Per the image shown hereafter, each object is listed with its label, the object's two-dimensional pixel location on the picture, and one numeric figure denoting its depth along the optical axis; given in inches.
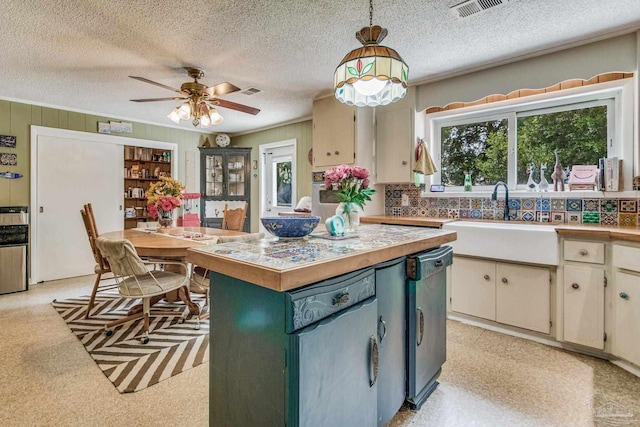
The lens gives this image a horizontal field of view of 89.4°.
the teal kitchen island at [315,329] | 38.9
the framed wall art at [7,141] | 155.5
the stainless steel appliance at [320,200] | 145.9
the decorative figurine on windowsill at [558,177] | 111.6
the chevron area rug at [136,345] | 81.3
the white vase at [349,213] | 73.6
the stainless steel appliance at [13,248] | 146.9
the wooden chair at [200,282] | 106.9
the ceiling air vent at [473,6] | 79.3
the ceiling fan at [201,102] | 111.8
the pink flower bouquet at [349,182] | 71.6
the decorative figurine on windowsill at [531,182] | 118.0
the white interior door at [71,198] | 168.1
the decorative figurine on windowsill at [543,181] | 115.6
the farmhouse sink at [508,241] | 92.0
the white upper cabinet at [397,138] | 136.6
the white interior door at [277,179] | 205.0
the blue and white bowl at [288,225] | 62.3
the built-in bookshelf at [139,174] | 217.5
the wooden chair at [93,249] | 114.7
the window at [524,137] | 106.7
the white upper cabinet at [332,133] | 141.5
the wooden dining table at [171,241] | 95.6
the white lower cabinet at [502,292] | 96.6
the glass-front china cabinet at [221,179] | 216.8
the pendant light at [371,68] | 60.3
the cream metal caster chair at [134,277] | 89.7
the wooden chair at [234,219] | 159.6
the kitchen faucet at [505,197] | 119.9
